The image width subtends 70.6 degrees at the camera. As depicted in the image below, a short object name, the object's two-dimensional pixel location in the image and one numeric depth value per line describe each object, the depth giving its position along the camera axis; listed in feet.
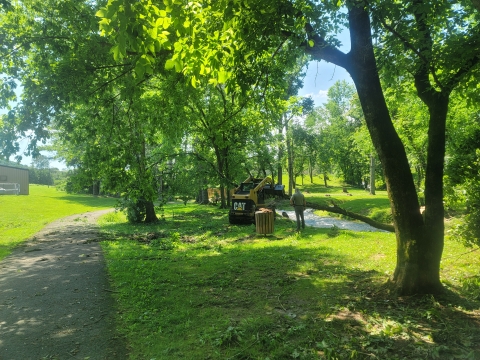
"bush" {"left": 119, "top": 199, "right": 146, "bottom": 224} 72.33
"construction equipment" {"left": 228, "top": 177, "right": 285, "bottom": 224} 64.08
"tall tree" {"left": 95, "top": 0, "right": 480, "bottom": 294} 16.33
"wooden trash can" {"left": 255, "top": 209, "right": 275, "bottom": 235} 48.88
